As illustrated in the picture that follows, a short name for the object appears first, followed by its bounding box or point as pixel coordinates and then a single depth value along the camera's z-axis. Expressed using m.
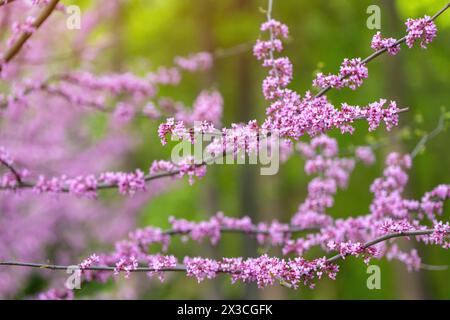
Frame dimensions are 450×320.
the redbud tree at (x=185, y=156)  4.14
